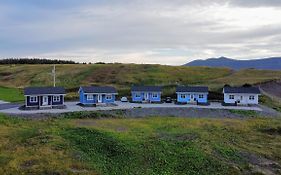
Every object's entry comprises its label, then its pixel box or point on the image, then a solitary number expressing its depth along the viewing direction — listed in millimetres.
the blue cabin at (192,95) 37040
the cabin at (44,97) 31945
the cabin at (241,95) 36022
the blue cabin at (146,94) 37863
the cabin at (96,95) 34686
